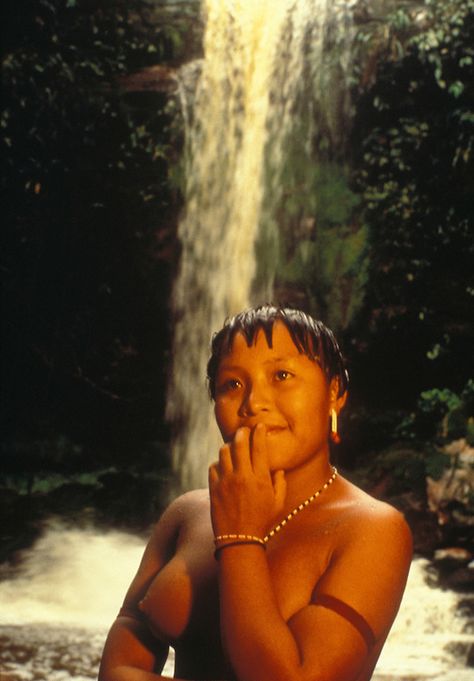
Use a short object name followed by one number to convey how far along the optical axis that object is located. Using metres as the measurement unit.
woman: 1.03
